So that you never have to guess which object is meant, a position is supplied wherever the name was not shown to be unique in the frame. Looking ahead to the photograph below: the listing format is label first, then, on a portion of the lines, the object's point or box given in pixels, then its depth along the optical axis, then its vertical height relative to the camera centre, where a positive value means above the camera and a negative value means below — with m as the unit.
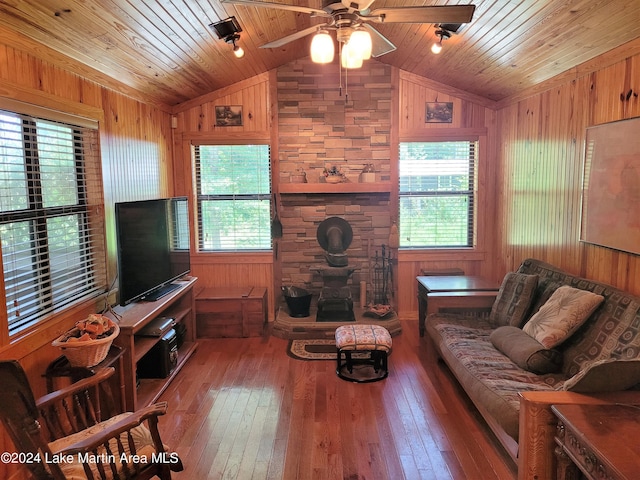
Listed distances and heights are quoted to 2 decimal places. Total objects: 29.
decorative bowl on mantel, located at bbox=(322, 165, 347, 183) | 4.92 +0.25
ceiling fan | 2.16 +0.91
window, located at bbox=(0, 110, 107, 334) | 2.40 -0.09
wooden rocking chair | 1.68 -0.99
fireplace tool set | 5.18 -0.92
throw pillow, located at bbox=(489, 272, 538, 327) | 3.44 -0.81
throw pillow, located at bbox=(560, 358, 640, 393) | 2.10 -0.84
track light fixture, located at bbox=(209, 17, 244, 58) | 3.21 +1.23
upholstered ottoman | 3.59 -1.18
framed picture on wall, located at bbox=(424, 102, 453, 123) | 5.01 +0.93
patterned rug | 4.16 -1.43
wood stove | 4.84 -0.88
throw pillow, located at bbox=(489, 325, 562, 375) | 2.80 -1.00
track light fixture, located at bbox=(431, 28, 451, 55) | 3.44 +1.23
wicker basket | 2.46 -0.81
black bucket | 4.80 -1.08
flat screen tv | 3.21 -0.37
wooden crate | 4.73 -1.21
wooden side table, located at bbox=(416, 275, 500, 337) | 4.08 -0.86
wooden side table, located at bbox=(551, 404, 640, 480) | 1.58 -0.92
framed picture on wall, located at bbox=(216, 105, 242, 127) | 4.99 +0.91
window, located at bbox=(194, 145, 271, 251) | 5.11 +0.03
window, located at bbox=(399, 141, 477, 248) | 5.14 +0.04
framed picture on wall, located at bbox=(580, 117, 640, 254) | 2.72 +0.05
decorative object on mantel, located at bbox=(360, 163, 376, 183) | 4.96 +0.26
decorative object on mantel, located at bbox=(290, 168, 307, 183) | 5.06 +0.27
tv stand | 2.97 -1.04
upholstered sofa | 2.11 -0.93
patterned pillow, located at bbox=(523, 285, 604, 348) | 2.79 -0.76
